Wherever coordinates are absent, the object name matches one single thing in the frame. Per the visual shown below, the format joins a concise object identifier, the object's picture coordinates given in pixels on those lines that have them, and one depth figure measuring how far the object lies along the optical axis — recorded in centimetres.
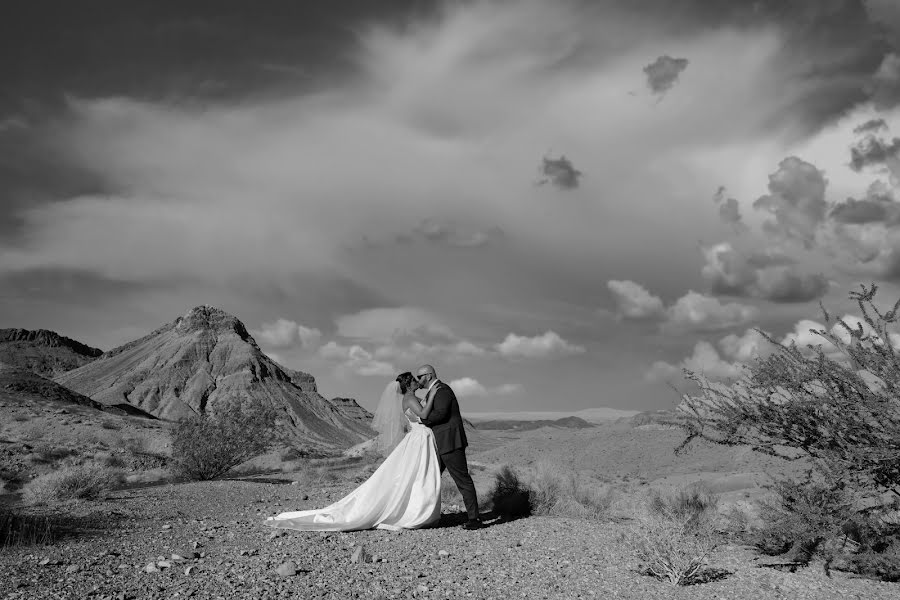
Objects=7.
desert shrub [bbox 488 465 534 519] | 1240
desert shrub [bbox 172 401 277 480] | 1986
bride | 1011
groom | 1038
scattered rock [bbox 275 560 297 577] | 731
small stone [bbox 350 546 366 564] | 809
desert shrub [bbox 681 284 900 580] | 775
